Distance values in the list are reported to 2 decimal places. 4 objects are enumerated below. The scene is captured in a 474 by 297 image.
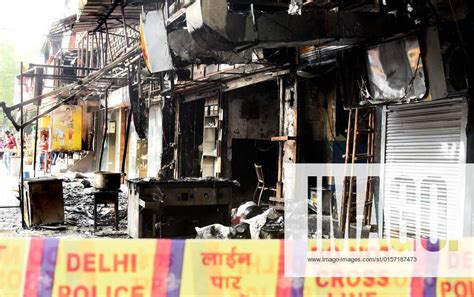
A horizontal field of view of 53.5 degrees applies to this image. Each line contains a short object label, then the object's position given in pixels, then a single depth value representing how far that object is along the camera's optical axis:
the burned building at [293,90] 6.77
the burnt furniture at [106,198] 11.31
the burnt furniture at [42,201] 11.33
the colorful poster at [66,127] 21.23
